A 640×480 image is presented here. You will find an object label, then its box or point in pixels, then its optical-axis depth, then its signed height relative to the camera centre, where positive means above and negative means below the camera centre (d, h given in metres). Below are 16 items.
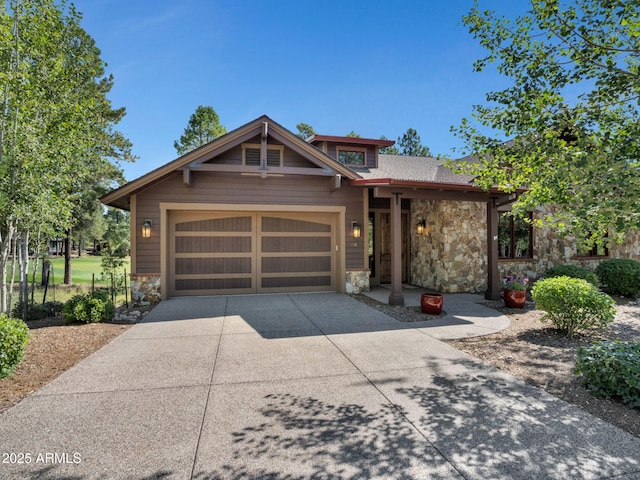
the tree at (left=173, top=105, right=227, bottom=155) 21.47 +7.70
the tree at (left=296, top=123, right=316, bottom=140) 33.15 +11.76
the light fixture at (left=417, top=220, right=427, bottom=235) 10.16 +0.55
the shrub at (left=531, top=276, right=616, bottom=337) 5.11 -0.95
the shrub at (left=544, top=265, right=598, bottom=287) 8.46 -0.76
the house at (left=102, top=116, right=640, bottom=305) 8.23 +0.53
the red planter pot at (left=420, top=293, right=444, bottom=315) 6.78 -1.22
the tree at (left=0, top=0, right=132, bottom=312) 4.83 +1.99
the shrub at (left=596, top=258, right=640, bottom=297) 8.99 -0.89
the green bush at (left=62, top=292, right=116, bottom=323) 6.06 -1.20
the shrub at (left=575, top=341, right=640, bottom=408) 3.07 -1.23
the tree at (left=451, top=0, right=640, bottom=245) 3.04 +1.69
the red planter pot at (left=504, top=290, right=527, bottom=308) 7.59 -1.24
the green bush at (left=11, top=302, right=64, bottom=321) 6.93 -1.44
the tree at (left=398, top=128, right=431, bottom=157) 36.53 +11.41
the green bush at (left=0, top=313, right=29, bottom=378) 3.50 -1.09
